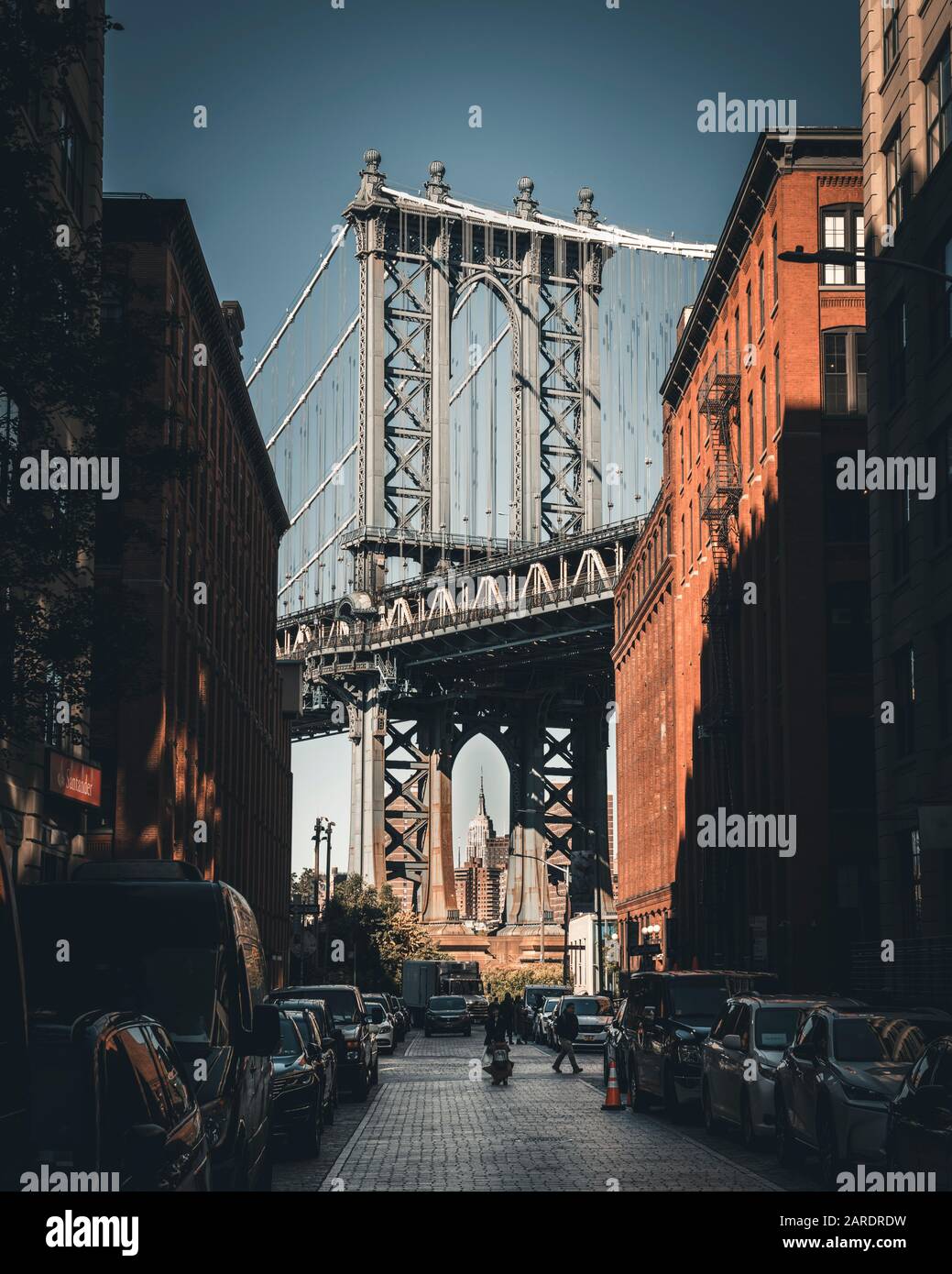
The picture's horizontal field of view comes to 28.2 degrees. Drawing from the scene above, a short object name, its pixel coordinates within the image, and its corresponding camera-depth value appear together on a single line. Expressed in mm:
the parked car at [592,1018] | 49438
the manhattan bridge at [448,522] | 108750
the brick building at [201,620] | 46719
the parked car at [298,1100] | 19734
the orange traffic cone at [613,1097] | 28375
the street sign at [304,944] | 64062
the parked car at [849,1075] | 15828
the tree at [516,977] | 118688
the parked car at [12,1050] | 7324
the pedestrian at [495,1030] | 36562
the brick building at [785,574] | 47625
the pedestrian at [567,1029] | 41406
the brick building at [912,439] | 32656
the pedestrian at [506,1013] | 39094
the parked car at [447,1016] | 77000
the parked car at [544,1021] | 59969
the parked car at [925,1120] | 11406
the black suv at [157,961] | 13695
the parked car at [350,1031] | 30891
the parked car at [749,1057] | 20406
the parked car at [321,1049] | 22281
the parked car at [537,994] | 71562
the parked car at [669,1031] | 25766
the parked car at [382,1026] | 47562
